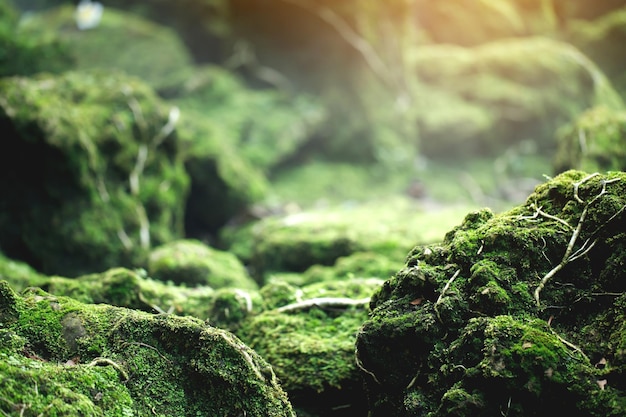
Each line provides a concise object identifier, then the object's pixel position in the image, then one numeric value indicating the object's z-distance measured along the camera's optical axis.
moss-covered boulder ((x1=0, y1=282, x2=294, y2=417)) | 3.04
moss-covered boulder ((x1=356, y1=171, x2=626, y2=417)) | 2.81
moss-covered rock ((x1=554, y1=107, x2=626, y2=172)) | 7.84
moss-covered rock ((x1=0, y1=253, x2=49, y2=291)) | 5.73
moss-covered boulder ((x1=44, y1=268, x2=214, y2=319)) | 4.48
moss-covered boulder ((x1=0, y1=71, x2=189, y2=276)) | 6.46
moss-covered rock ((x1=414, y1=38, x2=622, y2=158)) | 15.82
